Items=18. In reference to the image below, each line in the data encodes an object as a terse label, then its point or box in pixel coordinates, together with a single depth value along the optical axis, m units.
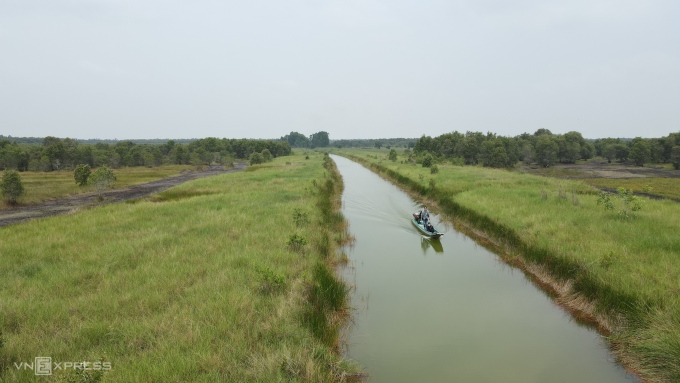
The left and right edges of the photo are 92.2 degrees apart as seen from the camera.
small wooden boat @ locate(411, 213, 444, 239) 21.55
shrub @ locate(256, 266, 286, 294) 10.45
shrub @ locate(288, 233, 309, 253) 14.70
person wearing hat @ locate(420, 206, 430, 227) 22.80
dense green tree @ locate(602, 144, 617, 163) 103.10
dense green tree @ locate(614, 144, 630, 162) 98.81
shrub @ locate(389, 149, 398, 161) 83.20
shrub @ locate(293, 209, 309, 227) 19.47
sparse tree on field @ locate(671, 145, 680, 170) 77.69
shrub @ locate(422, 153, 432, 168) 59.66
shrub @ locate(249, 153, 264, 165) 100.12
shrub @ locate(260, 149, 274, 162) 103.68
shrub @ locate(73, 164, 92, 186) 52.26
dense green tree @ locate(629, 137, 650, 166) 89.12
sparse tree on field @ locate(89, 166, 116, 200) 46.81
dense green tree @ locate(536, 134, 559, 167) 92.88
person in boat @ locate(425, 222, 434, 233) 21.89
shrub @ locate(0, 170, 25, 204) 38.31
